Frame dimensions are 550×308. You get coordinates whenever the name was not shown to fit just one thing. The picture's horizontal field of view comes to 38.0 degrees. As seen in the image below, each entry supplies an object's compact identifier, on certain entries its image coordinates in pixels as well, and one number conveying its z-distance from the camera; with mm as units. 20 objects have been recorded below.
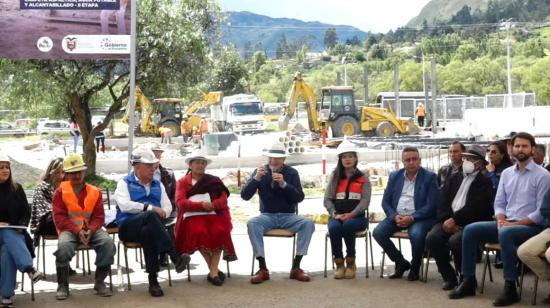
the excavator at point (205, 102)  43500
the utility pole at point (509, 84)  37562
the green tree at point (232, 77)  65250
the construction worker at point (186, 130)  35809
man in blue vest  6871
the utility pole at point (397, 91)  40750
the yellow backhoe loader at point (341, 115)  33500
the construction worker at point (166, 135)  34059
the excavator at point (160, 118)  38688
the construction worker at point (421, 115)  41156
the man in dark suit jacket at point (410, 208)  7223
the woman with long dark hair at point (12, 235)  6387
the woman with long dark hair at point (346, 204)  7426
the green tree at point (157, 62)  14594
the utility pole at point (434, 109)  35012
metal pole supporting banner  8531
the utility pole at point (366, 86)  45375
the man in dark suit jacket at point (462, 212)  6824
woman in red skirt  7223
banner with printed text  8617
